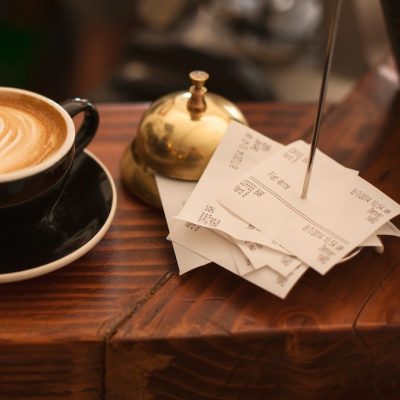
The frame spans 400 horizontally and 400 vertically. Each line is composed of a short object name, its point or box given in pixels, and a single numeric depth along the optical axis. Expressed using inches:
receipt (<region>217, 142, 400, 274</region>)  26.2
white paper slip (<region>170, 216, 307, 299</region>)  25.2
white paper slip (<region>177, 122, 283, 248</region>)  26.6
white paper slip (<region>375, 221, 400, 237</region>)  27.6
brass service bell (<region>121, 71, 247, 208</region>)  30.1
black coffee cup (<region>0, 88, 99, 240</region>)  24.7
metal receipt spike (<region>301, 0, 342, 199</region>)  24.2
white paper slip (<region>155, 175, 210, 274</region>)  26.8
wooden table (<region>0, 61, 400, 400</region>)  24.6
